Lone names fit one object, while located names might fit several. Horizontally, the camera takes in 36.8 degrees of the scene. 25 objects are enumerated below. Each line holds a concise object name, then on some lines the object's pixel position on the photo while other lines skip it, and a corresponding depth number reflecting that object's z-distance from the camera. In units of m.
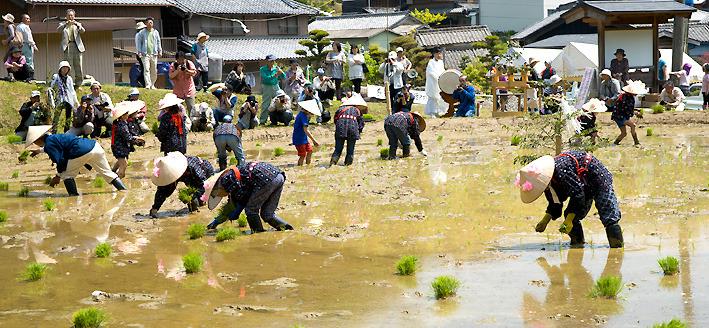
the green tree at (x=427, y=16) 54.31
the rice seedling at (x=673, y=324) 7.34
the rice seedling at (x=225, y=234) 12.18
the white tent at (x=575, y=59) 34.59
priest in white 26.69
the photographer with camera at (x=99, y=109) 20.86
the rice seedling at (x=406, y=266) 10.03
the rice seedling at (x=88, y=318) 8.25
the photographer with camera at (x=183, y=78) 21.80
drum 26.23
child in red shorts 17.69
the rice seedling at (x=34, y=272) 10.29
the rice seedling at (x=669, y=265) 9.48
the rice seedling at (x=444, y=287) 9.07
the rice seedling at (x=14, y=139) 21.56
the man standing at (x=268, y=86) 24.77
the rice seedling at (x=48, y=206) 14.74
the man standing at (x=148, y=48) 24.31
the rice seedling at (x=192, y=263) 10.49
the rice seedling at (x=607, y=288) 8.77
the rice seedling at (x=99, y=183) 16.94
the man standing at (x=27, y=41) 23.36
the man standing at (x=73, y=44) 23.11
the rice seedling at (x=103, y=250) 11.49
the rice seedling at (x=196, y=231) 12.43
